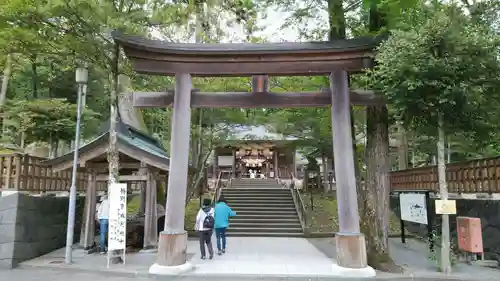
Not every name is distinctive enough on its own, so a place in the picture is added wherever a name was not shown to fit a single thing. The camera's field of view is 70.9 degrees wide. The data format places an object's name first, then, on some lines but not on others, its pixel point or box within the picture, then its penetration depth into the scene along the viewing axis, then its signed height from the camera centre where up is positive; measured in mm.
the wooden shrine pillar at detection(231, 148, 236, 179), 27450 +1839
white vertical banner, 8219 -598
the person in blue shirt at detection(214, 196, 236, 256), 9766 -784
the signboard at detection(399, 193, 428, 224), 9773 -428
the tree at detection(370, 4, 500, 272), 7043 +2490
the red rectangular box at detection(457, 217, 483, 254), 8414 -1042
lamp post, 8820 +650
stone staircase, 14178 -876
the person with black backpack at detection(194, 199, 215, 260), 8961 -819
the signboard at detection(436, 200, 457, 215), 7456 -309
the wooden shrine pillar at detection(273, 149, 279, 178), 27344 +2261
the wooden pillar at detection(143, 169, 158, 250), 10578 -734
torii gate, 7859 +2528
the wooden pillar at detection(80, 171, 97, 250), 10406 -693
